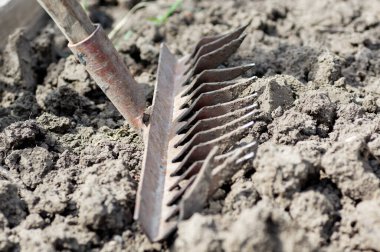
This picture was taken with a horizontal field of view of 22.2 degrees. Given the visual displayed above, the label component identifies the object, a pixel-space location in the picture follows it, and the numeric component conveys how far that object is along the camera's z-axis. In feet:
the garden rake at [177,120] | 2.87
